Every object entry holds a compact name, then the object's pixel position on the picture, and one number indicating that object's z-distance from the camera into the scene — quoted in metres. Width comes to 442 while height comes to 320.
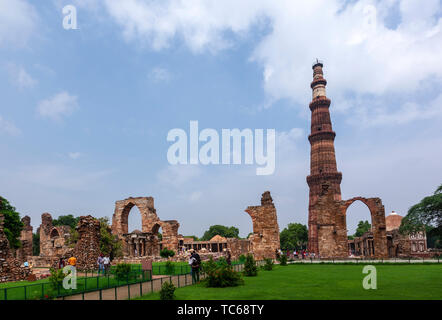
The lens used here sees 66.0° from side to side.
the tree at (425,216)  27.86
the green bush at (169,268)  16.03
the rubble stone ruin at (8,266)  15.54
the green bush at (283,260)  20.96
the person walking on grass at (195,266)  12.09
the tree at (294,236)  66.00
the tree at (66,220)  68.88
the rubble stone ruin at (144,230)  31.12
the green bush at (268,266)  17.42
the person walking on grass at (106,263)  17.65
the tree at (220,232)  90.19
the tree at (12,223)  29.09
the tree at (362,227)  74.03
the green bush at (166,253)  30.89
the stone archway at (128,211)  34.06
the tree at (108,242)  26.14
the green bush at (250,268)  14.83
